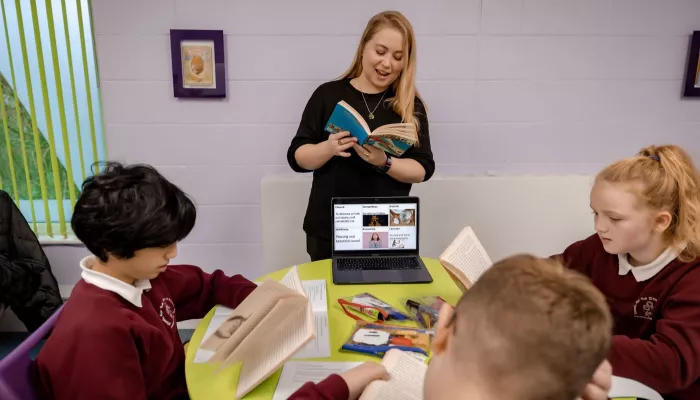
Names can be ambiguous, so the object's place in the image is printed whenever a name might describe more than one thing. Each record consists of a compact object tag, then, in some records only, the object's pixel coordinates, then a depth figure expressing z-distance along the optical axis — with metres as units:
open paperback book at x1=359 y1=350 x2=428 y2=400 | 1.10
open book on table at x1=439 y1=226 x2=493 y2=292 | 1.39
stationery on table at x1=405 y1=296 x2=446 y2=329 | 1.42
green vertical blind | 2.47
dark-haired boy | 1.03
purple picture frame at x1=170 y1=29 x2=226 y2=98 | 2.47
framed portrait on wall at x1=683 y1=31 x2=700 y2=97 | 2.63
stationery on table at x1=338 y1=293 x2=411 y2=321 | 1.46
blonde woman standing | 1.94
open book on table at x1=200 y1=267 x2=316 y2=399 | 1.12
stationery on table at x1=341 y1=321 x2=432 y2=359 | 1.28
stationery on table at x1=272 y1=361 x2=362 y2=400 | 1.15
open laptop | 1.90
